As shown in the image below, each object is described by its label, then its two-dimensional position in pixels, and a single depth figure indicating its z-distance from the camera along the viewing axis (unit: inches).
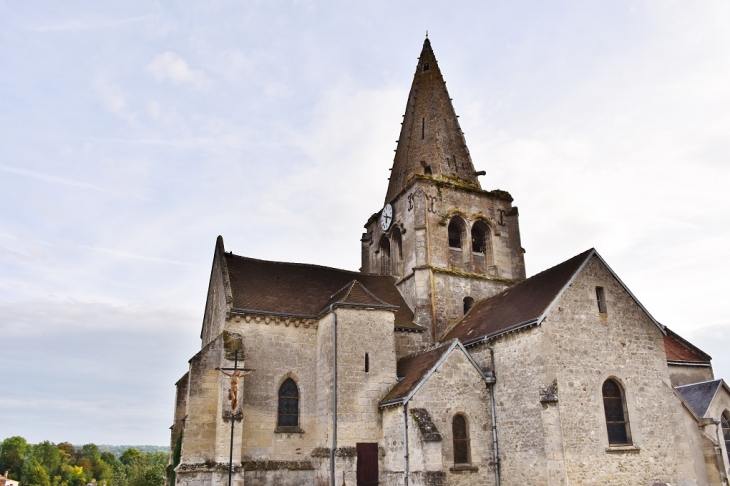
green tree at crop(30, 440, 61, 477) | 3368.6
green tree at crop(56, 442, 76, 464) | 3659.0
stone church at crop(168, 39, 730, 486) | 639.8
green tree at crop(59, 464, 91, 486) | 3417.8
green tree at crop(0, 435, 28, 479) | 3459.6
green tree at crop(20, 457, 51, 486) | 2992.1
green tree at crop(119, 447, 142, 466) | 3721.0
